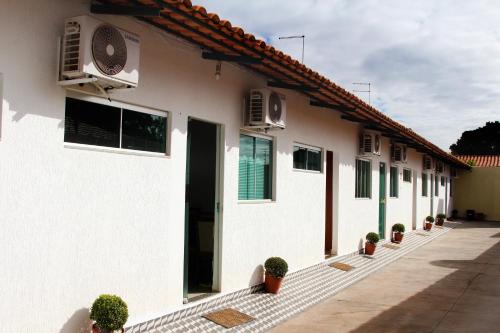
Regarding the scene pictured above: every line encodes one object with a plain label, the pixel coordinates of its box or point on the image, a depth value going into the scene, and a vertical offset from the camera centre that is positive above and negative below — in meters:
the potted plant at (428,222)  19.55 -1.26
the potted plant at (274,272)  7.33 -1.31
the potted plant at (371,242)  11.88 -1.30
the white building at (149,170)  3.92 +0.17
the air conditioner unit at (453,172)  28.62 +1.22
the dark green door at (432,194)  22.64 -0.13
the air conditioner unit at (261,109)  6.91 +1.15
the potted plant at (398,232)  14.80 -1.29
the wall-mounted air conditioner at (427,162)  20.98 +1.31
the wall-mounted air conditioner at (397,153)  15.17 +1.21
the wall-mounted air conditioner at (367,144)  12.02 +1.19
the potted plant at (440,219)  21.86 -1.25
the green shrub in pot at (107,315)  4.19 -1.17
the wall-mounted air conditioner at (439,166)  23.58 +1.29
